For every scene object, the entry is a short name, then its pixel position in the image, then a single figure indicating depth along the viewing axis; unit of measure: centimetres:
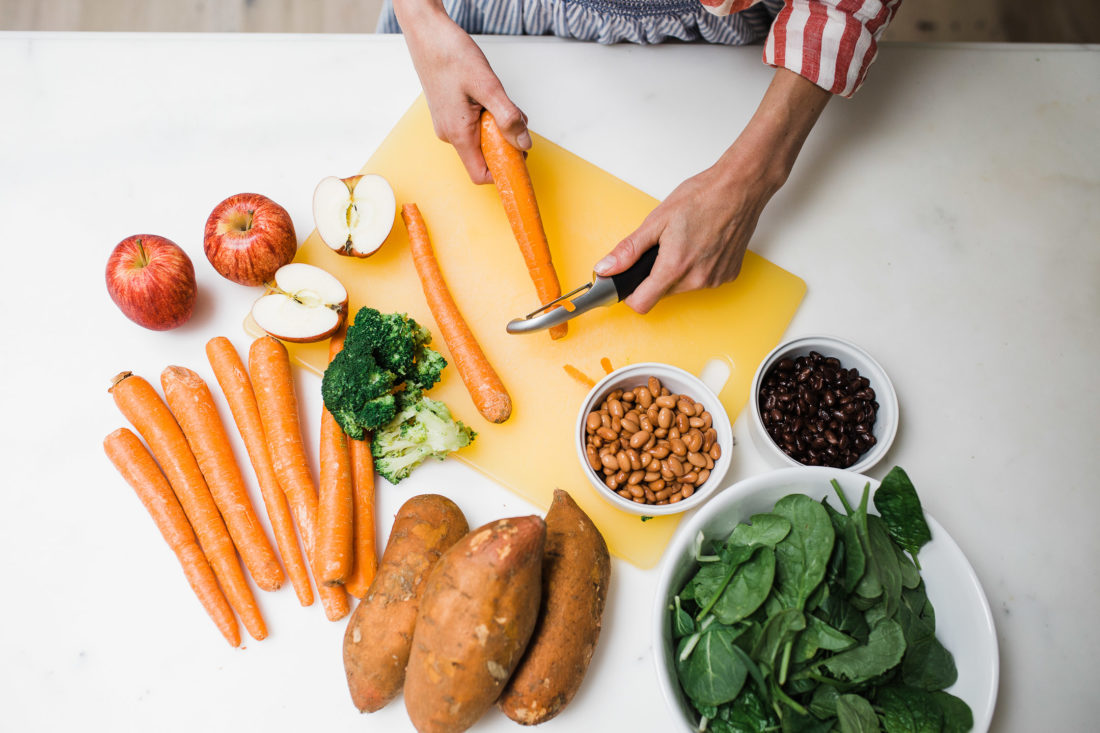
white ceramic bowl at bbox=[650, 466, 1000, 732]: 117
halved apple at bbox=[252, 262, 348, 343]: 150
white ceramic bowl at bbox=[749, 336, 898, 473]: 141
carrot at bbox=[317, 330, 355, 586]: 140
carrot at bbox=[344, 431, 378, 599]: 146
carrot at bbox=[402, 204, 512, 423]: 152
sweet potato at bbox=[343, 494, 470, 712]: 128
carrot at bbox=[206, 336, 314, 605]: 149
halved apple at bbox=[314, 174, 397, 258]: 154
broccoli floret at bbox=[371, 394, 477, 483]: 145
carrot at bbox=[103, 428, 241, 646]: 143
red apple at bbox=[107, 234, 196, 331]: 146
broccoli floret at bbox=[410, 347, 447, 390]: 150
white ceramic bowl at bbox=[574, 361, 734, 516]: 137
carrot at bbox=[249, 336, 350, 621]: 148
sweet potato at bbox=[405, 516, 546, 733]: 116
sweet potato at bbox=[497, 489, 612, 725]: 126
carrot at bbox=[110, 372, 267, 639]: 147
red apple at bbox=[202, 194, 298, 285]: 150
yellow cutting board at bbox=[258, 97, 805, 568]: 154
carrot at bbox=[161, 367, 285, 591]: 148
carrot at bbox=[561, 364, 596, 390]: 157
